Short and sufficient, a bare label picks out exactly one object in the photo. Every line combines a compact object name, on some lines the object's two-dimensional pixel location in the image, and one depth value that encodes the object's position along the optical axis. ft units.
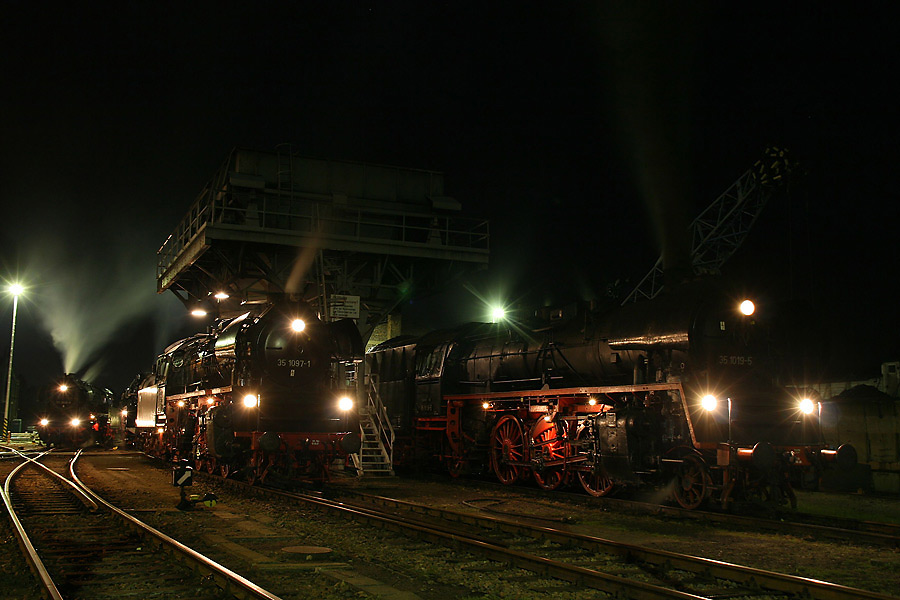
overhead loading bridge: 74.02
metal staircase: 60.54
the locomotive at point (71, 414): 111.86
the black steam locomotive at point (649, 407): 36.65
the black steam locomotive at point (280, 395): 47.29
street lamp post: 125.46
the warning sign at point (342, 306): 69.82
